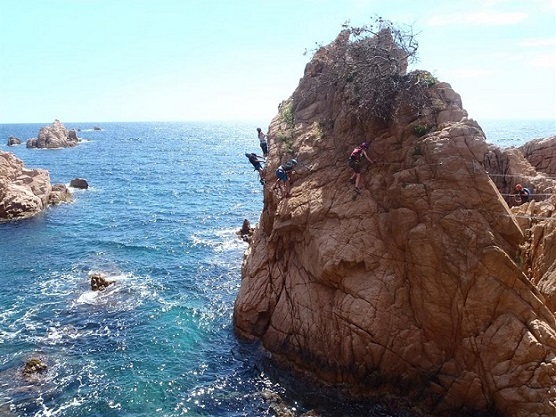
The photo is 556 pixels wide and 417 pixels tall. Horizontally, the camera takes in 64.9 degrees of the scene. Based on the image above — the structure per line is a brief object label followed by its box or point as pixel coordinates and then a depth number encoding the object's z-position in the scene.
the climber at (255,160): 28.08
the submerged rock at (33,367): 20.23
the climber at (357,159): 19.78
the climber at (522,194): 23.34
